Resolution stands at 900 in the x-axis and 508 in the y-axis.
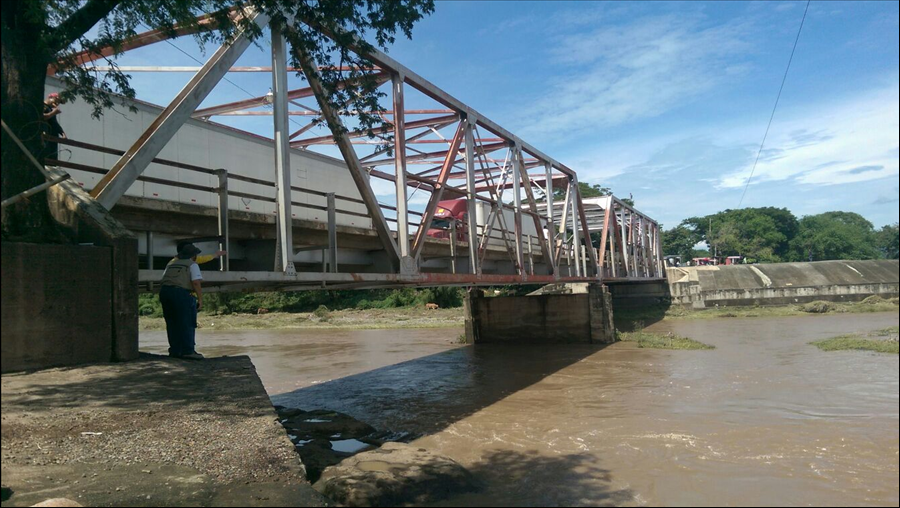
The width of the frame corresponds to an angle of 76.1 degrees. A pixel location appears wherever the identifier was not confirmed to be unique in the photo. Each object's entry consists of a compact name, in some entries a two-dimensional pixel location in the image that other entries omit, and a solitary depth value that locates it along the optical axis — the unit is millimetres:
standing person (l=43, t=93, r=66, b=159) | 6020
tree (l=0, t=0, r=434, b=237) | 5484
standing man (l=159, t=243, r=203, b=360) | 7070
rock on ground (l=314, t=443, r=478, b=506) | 5671
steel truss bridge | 7199
